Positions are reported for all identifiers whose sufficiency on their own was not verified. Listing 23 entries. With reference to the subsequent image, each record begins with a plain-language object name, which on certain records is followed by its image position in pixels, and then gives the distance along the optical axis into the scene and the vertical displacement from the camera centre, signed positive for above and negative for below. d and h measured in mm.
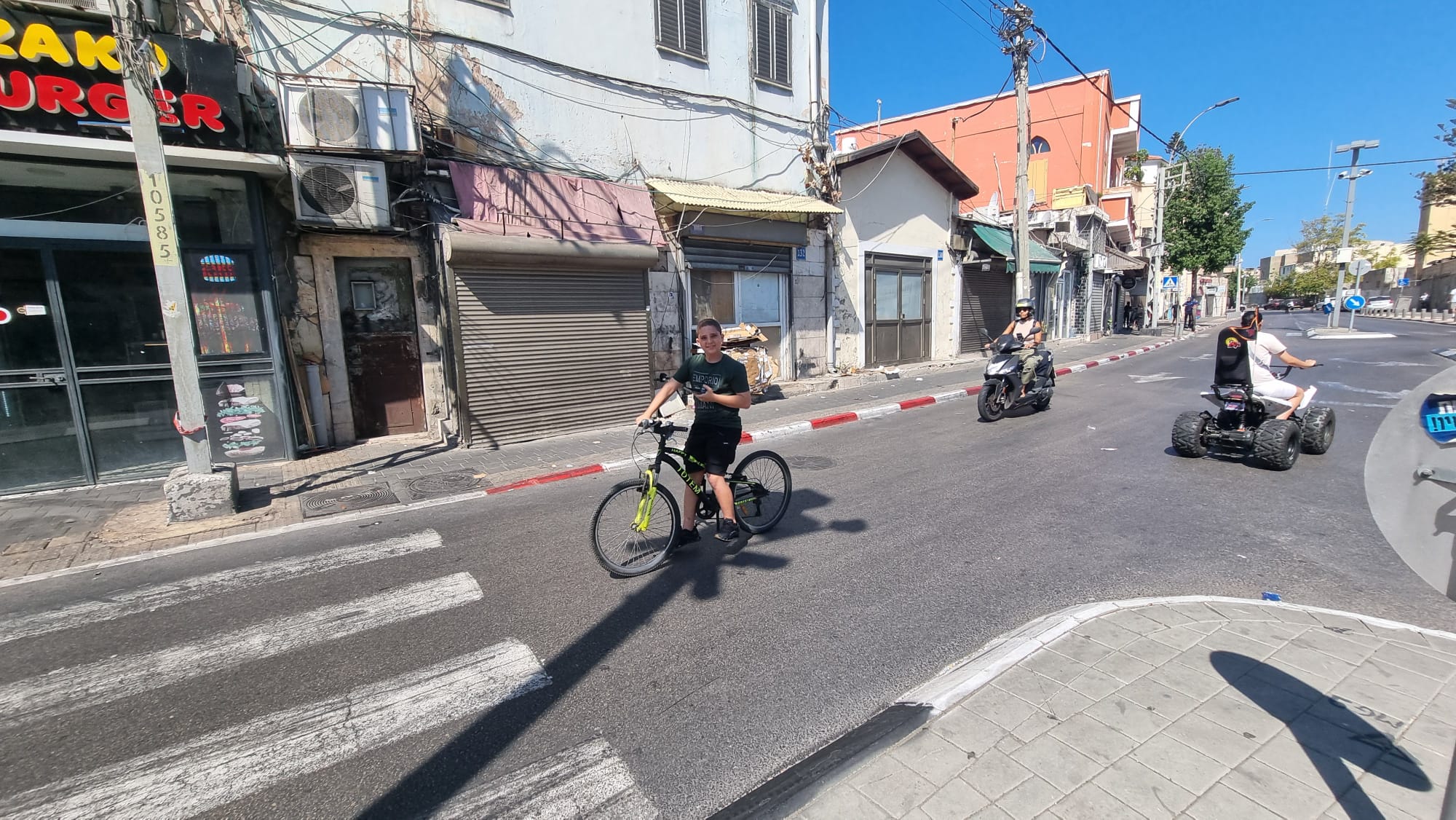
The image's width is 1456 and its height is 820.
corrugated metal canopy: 11062 +2416
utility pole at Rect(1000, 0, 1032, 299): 15016 +5026
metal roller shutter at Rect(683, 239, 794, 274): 12156 +1470
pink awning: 9328 +2105
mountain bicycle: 4602 -1409
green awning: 19156 +2133
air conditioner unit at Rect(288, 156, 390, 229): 8031 +2019
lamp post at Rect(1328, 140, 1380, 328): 25875 +4625
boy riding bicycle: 4609 -605
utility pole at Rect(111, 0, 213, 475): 5766 +1265
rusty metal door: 9305 -1
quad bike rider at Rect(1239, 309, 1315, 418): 6809 -619
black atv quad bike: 6633 -1326
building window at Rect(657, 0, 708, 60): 11531 +5697
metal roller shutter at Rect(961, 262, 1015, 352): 19797 +511
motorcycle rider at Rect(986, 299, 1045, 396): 10164 -298
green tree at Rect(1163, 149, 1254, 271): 33469 +5038
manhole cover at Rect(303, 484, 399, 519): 6555 -1684
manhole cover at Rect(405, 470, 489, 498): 7129 -1690
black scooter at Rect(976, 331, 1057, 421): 10023 -1068
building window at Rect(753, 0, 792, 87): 12953 +5988
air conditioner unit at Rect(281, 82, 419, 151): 7898 +2952
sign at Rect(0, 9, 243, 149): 6305 +2915
